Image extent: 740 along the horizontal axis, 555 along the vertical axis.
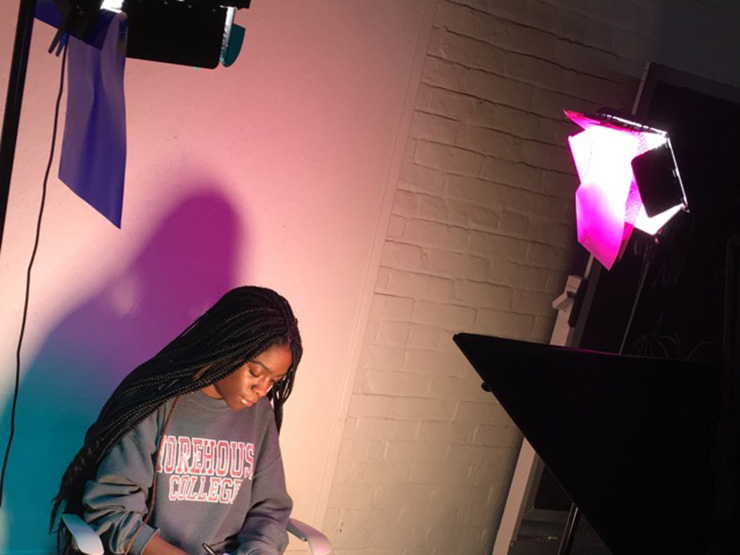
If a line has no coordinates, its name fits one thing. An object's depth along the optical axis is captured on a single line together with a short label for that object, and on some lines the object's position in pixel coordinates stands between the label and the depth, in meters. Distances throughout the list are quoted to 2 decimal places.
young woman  2.10
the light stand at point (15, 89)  1.42
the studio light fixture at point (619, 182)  2.41
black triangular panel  1.11
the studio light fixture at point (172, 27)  1.68
